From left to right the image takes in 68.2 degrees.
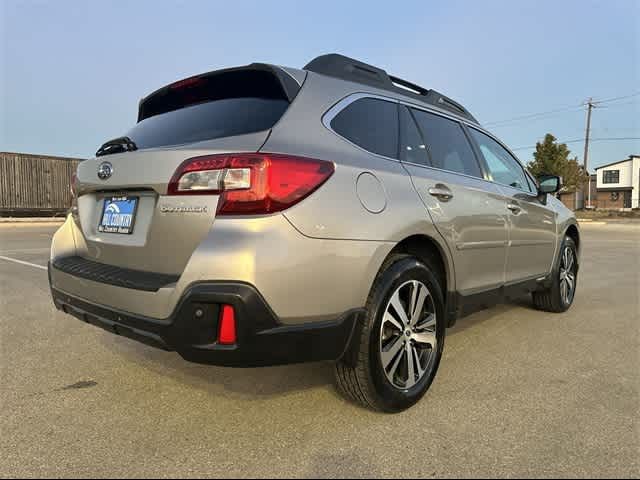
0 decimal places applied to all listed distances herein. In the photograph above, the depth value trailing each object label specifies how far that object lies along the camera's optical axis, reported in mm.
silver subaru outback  1907
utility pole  41562
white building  59062
